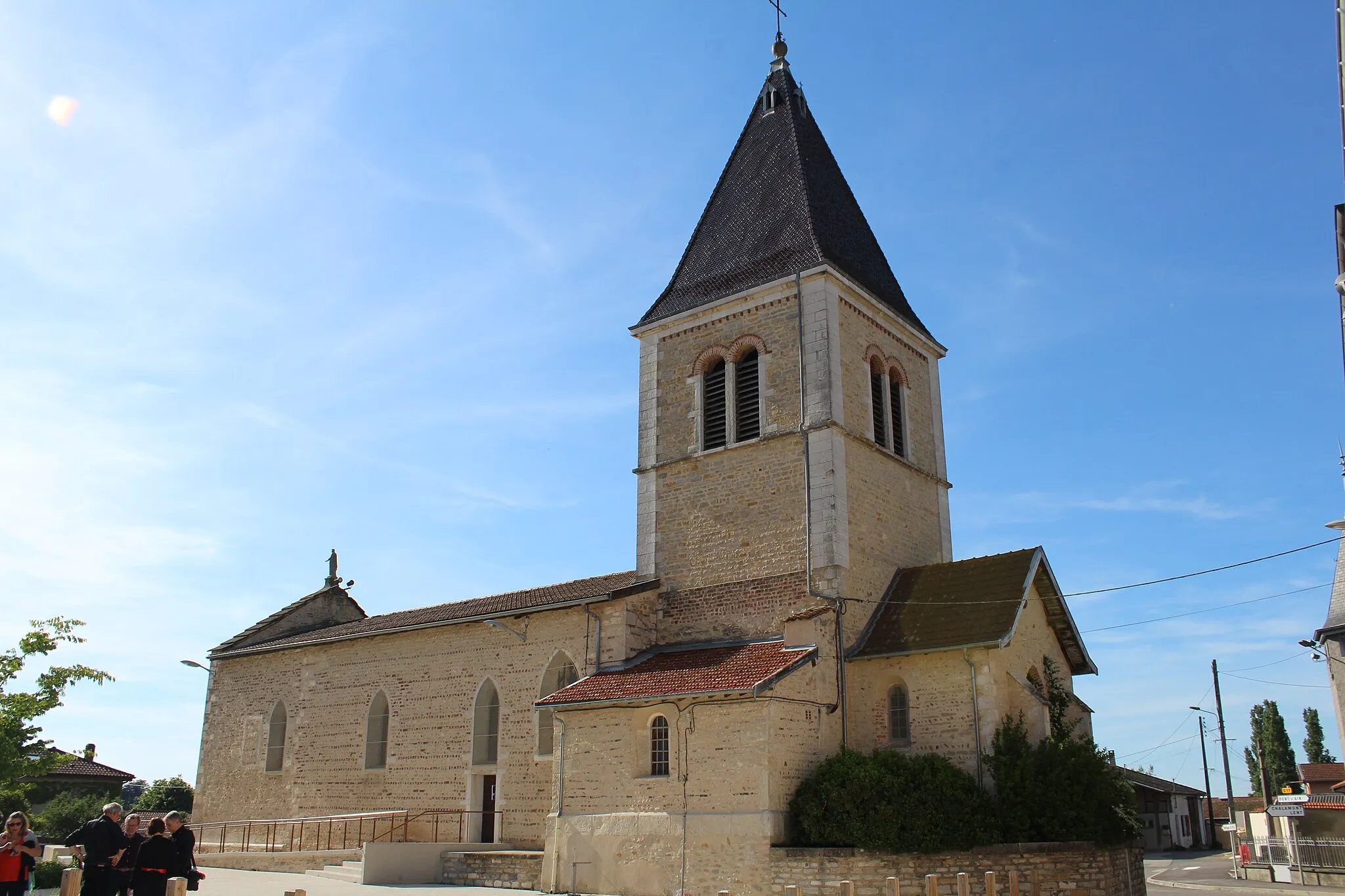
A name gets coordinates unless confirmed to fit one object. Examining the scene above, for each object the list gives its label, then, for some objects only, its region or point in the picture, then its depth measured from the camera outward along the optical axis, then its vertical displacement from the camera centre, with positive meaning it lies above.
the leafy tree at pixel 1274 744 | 56.69 +1.12
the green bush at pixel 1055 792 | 16.83 -0.41
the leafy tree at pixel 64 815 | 35.28 -1.55
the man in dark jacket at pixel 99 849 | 11.20 -0.85
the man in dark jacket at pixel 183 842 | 11.15 -0.77
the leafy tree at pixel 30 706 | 21.23 +1.23
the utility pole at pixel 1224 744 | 39.19 +0.81
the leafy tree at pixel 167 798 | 38.72 -1.08
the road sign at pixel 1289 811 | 27.45 -1.13
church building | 18.33 +2.70
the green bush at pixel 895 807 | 16.41 -0.62
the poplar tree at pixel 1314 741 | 59.62 +1.36
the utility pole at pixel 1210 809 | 48.06 -1.98
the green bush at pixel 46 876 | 18.56 -1.85
